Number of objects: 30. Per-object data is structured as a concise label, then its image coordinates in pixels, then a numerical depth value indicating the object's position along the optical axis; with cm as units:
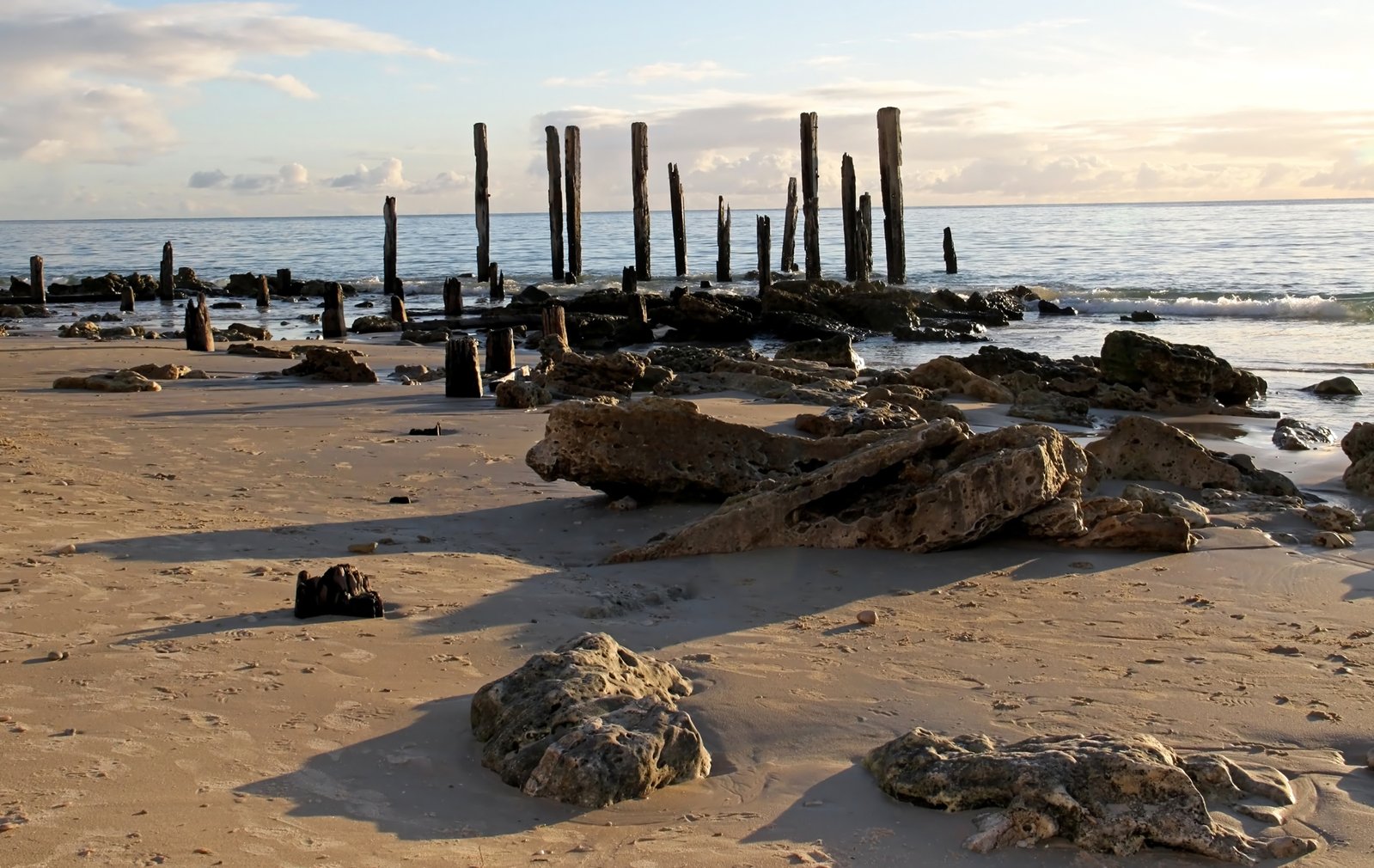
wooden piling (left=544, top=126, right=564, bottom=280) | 3158
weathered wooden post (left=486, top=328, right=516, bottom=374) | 1370
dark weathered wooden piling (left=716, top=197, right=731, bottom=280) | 3428
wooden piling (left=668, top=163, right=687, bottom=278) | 3409
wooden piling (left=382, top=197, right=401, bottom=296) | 3194
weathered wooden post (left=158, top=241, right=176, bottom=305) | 3091
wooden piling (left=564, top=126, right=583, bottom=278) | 3057
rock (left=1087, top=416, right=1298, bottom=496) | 777
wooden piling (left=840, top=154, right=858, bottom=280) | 3116
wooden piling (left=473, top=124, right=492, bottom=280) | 3086
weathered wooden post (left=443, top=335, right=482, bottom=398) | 1180
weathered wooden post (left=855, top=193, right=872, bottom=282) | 2931
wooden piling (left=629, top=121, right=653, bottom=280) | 3097
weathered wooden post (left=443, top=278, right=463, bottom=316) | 2438
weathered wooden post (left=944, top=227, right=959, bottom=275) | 3756
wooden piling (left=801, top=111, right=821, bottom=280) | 2934
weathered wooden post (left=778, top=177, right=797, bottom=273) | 3672
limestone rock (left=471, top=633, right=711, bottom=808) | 314
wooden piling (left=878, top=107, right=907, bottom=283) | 2708
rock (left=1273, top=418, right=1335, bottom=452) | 1002
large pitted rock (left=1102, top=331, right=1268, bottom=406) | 1270
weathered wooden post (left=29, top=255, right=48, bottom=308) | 2769
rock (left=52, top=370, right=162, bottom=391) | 1159
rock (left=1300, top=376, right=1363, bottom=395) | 1377
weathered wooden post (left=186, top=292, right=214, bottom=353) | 1620
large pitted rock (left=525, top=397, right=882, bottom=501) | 688
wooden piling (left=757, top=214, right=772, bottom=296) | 2688
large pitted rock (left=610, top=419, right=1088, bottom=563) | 573
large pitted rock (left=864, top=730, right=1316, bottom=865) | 291
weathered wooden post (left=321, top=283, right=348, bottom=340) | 2011
